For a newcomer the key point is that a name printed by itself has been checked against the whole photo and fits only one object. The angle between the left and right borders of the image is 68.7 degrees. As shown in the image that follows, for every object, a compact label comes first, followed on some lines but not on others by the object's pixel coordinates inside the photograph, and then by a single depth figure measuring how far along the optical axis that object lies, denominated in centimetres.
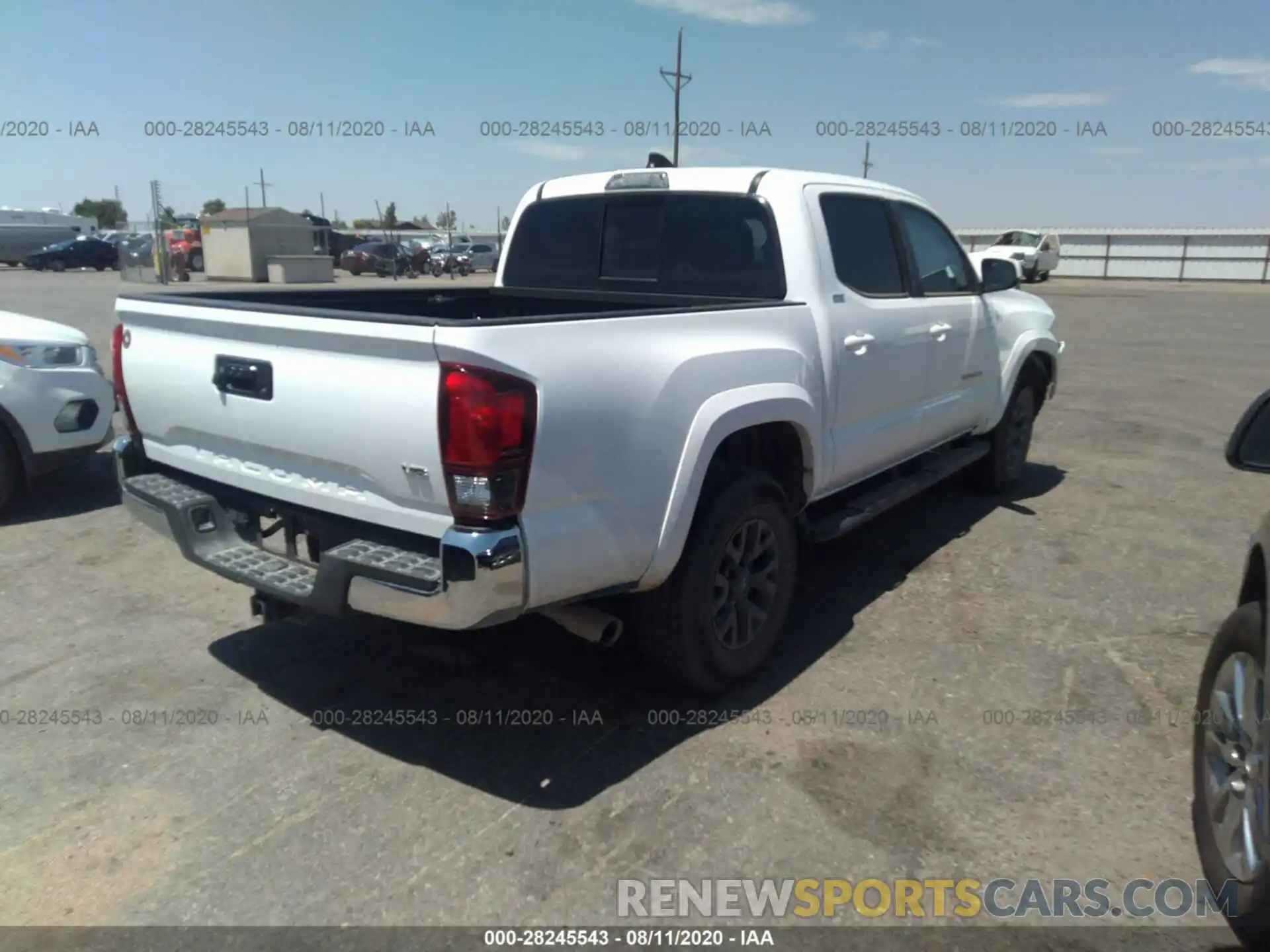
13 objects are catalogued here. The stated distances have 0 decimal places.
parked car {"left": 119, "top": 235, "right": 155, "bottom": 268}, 3047
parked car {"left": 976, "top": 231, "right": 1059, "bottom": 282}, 3481
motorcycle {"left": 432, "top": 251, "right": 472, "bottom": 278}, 3947
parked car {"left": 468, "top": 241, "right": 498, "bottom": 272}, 4225
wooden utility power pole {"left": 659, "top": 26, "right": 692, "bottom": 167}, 3070
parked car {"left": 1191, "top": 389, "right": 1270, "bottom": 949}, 223
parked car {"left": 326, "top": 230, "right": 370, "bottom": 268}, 4461
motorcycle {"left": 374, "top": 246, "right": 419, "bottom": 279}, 3855
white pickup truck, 271
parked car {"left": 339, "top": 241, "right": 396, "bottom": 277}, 3891
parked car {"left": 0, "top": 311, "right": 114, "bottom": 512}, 575
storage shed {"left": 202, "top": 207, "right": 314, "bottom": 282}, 3150
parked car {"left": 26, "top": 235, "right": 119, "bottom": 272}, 3653
